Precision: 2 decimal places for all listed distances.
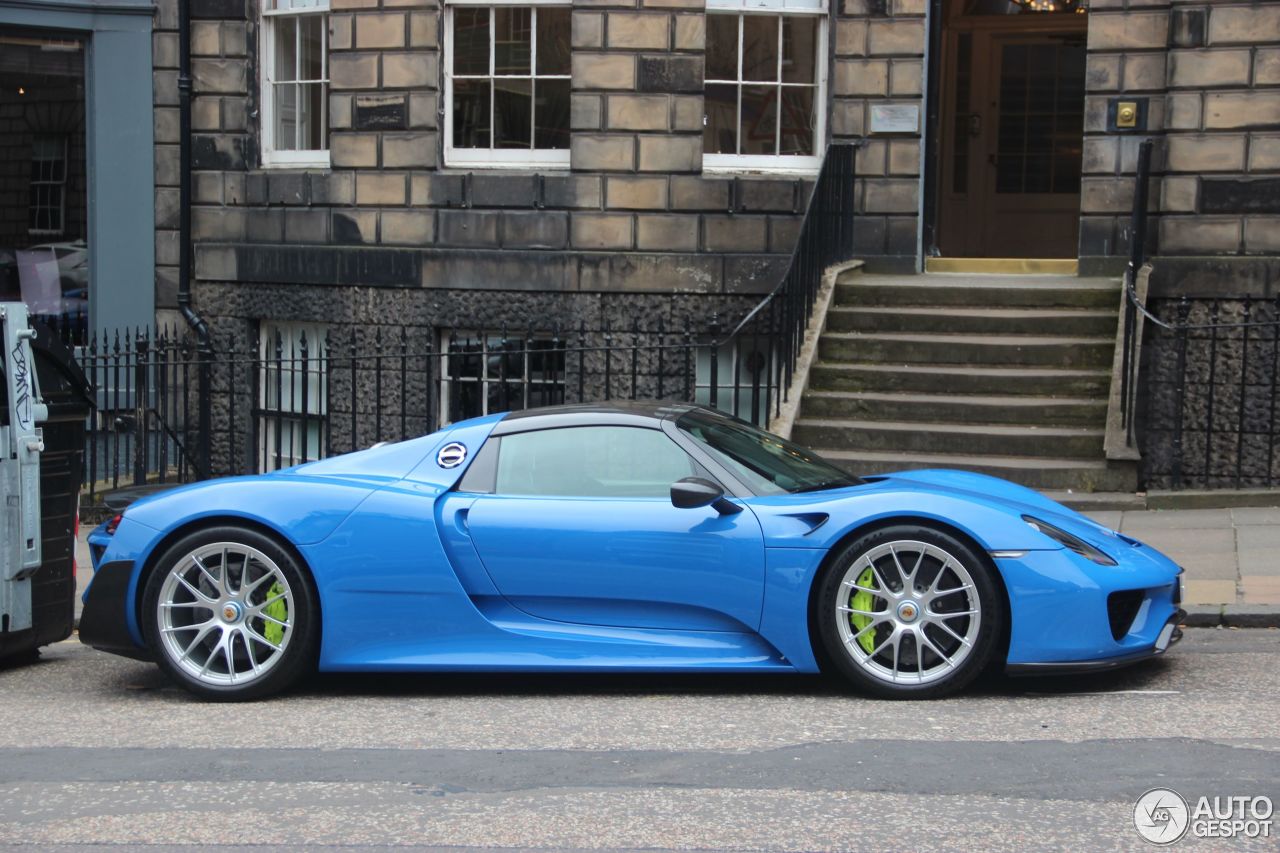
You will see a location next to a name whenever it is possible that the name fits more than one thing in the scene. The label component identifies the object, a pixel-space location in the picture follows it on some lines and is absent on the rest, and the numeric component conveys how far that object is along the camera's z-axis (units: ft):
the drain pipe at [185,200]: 44.29
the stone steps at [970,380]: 34.01
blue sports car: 19.48
